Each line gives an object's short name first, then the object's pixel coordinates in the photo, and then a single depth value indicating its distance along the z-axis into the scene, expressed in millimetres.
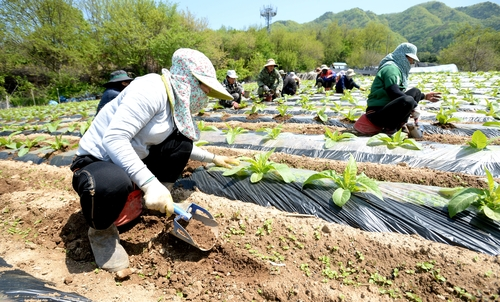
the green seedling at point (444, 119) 4070
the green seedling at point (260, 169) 2240
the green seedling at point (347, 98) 6707
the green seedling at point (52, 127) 5660
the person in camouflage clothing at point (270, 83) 8406
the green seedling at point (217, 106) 7597
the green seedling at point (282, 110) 5939
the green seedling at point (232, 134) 3865
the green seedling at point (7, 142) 4412
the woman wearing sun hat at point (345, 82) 9141
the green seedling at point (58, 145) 3940
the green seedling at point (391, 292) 1392
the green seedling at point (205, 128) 4212
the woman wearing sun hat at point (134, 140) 1574
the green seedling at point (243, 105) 7570
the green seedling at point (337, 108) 5648
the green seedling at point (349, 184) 1875
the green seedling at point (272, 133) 3814
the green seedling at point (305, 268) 1559
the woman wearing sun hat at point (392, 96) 3465
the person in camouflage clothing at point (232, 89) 7848
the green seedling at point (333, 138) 3344
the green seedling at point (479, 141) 2584
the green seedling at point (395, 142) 3004
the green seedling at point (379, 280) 1455
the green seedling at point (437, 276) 1393
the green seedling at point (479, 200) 1574
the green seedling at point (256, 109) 6500
